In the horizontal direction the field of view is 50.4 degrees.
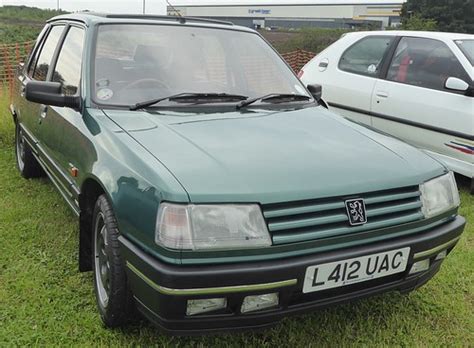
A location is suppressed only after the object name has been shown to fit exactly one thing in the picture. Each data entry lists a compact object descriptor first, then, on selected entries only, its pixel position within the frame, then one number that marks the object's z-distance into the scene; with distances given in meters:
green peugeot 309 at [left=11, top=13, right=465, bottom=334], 1.96
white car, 4.84
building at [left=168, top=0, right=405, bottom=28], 62.27
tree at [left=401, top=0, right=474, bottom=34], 43.56
